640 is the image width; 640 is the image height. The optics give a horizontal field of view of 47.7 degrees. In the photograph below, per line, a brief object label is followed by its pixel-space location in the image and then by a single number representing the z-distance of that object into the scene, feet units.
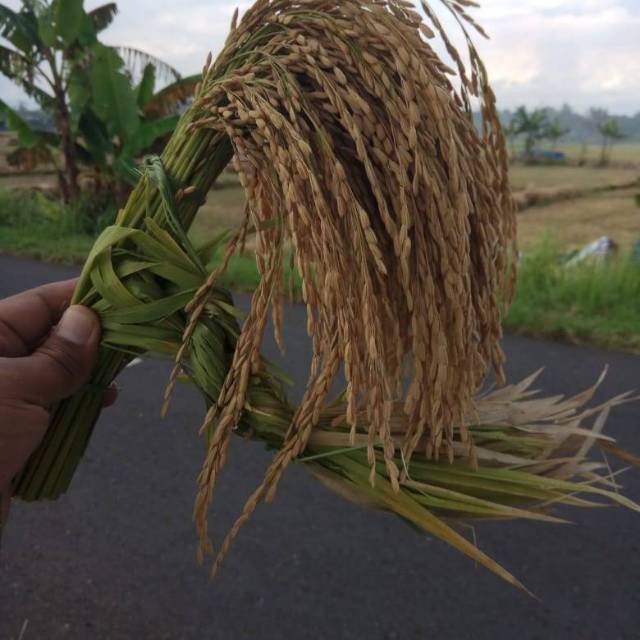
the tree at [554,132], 131.98
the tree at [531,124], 128.16
